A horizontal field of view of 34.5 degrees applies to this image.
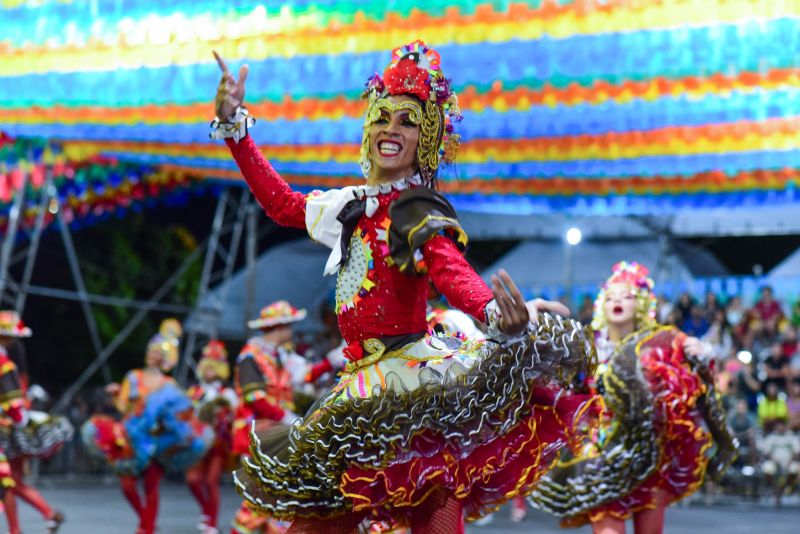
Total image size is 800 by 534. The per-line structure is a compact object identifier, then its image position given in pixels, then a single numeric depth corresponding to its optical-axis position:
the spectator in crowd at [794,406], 15.04
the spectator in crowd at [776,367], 15.77
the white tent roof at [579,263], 19.81
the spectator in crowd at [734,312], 17.20
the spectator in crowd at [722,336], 16.34
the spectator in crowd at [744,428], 14.98
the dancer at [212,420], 11.04
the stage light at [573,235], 18.02
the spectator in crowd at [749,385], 15.92
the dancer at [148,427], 10.08
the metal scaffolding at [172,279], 15.34
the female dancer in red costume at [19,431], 9.41
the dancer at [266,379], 8.71
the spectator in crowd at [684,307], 17.47
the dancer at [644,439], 6.56
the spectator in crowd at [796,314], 17.14
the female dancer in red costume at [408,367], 3.70
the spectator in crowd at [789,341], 16.09
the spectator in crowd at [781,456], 14.80
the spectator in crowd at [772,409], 15.02
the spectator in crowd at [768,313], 16.83
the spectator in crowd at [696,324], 17.00
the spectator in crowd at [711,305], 17.30
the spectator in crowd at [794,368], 15.48
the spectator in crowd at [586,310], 17.95
